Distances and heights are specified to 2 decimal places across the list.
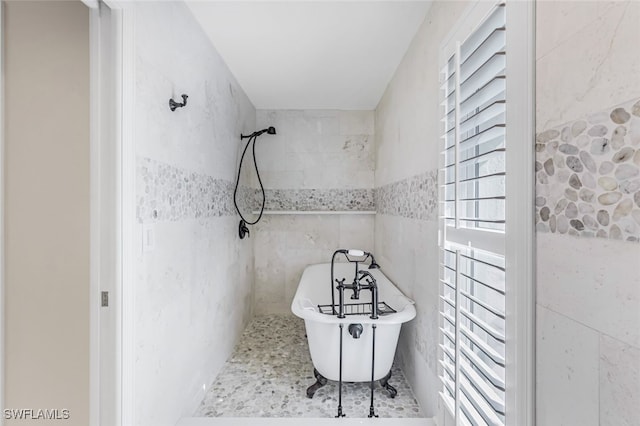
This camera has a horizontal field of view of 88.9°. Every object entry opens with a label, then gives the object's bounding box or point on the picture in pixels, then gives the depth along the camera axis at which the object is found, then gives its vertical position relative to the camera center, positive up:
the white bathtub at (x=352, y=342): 1.91 -0.80
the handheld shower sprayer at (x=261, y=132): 3.11 +0.77
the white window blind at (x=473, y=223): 1.09 -0.05
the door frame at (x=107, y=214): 1.23 -0.01
